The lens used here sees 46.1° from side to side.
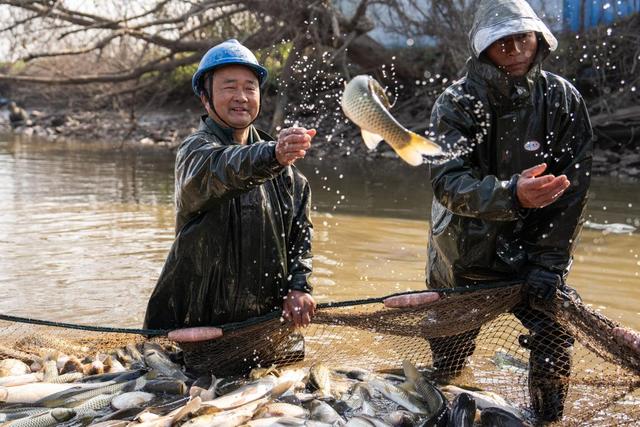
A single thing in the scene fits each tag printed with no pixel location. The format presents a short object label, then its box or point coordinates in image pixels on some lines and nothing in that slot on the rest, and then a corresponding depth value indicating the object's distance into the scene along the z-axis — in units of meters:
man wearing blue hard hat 4.38
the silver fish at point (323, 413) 3.83
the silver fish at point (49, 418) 3.83
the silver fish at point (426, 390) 3.90
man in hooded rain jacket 3.81
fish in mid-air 3.36
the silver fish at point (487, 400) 4.09
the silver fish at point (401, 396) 4.04
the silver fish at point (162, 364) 4.50
